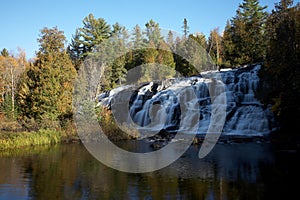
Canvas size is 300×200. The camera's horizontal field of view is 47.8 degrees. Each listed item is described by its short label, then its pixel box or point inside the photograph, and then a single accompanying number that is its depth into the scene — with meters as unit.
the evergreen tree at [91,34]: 61.53
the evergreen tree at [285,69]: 22.55
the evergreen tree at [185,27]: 83.99
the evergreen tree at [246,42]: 47.93
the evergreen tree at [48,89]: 26.81
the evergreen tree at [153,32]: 76.46
